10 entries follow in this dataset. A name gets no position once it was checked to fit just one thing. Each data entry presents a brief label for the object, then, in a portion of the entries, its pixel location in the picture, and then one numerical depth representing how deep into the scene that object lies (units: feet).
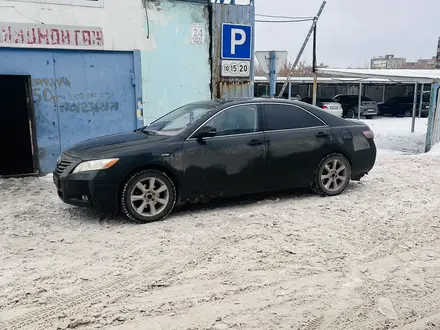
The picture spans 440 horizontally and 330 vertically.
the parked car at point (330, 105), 77.85
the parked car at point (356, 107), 85.15
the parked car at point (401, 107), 91.15
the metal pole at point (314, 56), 51.17
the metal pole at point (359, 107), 81.35
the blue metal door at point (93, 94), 28.45
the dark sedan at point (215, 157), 17.17
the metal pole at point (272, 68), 32.79
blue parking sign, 33.14
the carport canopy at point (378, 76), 47.57
